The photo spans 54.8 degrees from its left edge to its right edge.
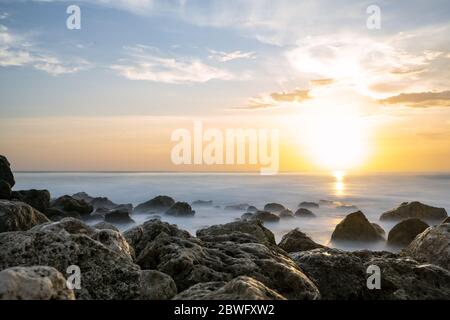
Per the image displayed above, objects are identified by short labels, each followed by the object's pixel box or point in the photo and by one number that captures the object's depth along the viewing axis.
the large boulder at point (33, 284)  3.69
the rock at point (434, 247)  8.54
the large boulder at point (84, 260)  5.10
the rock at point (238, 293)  4.05
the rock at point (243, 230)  8.86
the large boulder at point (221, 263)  5.78
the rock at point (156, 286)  5.32
